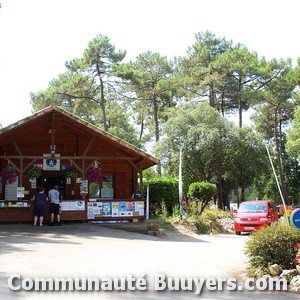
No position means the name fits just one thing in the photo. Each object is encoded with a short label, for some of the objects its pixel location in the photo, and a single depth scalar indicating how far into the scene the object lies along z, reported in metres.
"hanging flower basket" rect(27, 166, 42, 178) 20.31
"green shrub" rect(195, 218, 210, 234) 21.86
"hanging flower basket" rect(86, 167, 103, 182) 20.92
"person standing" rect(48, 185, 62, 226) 18.92
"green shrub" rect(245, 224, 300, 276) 10.14
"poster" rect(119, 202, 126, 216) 20.34
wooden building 19.81
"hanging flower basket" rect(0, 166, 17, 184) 20.22
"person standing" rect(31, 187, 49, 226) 18.61
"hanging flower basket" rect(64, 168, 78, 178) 21.48
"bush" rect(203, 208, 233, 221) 24.63
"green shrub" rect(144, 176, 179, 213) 26.48
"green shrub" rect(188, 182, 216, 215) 26.09
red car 22.05
